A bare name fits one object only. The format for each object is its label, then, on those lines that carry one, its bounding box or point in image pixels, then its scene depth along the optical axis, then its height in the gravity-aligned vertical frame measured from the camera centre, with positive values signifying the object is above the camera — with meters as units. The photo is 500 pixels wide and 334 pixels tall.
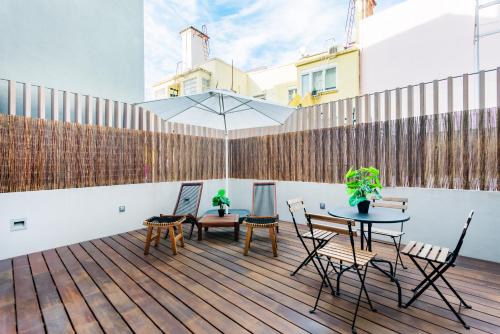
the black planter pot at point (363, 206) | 2.91 -0.48
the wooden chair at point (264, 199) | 4.91 -0.68
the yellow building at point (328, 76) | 7.86 +3.24
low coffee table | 4.31 -1.01
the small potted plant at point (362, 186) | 2.91 -0.23
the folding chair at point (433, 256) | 2.11 -0.86
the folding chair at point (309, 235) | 2.71 -0.83
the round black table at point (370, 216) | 2.57 -0.57
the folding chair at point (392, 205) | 3.10 -0.54
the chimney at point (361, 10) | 8.16 +5.47
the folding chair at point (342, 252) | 2.12 -0.87
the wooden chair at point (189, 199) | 4.93 -0.68
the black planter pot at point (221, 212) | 4.77 -0.90
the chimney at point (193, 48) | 11.34 +5.88
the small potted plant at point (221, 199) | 4.52 -0.60
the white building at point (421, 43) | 5.95 +3.45
